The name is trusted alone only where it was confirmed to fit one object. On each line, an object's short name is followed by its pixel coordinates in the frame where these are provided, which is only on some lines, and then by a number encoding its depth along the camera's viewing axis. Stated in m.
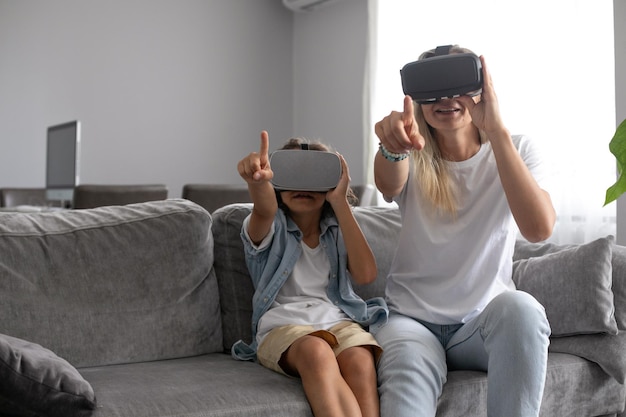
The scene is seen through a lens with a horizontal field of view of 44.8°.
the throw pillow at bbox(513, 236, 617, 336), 1.71
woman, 1.40
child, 1.53
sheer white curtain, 3.66
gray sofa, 1.55
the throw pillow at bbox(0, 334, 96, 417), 1.19
